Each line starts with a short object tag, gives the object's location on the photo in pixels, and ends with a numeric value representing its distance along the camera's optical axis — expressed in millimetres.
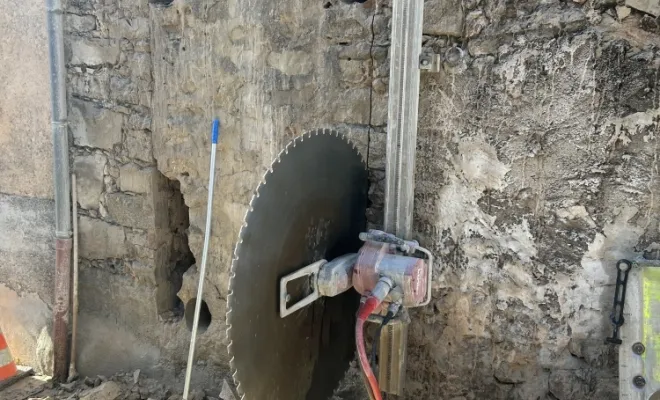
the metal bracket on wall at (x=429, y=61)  2254
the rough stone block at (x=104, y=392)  3046
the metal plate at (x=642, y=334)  1983
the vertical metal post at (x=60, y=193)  3092
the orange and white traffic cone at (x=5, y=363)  3262
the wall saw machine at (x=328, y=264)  1656
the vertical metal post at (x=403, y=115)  2209
